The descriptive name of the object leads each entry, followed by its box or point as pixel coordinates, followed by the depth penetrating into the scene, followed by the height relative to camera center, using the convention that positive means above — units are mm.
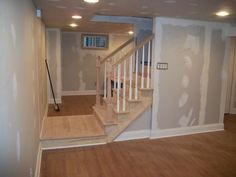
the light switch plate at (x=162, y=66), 3996 +26
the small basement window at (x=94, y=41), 7605 +875
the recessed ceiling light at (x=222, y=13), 3221 +837
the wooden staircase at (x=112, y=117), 3668 -917
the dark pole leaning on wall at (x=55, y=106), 5591 -1069
